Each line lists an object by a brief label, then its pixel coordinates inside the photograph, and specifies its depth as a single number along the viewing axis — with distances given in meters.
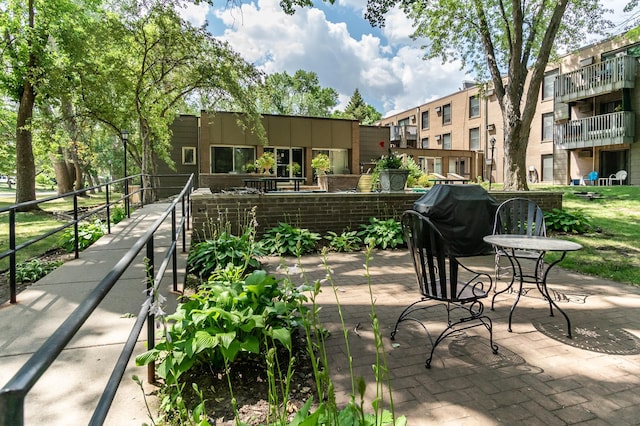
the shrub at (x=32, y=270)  5.28
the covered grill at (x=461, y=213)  5.49
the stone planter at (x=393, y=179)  8.35
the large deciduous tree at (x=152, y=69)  12.84
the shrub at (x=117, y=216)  9.14
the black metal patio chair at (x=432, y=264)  2.74
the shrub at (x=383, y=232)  7.04
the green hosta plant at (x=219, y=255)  4.88
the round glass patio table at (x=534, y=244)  3.16
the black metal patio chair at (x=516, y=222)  4.18
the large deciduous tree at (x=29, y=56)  12.77
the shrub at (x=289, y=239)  6.48
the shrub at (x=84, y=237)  6.85
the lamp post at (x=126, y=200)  8.71
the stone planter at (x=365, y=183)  11.47
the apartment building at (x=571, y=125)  18.94
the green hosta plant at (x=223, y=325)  2.31
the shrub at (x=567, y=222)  8.20
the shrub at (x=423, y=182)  13.28
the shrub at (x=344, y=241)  6.89
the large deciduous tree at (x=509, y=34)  10.98
